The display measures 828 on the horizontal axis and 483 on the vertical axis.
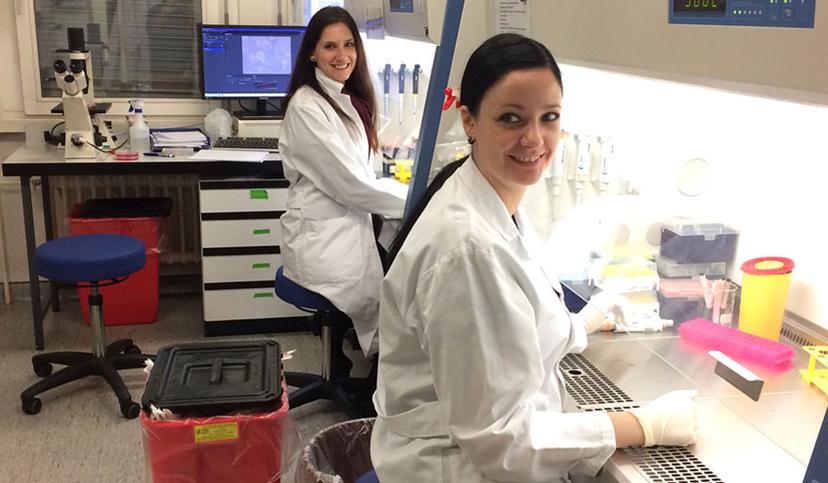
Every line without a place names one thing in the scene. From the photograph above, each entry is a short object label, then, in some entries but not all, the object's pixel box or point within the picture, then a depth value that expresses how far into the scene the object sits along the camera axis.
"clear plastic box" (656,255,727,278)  1.73
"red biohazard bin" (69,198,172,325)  3.61
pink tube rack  1.44
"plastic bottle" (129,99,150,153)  3.63
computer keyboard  3.61
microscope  3.34
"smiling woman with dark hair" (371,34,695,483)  1.14
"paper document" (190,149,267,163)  3.43
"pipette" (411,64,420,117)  3.35
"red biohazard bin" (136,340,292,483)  2.04
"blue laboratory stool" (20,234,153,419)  2.86
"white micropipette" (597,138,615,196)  2.01
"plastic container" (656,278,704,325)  1.68
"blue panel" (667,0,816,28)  1.00
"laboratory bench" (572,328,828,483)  1.12
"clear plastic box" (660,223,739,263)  1.72
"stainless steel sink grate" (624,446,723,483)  1.09
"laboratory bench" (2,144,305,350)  3.31
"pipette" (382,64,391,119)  3.62
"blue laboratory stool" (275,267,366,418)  2.74
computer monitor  3.80
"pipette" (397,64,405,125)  3.43
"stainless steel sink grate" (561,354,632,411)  1.33
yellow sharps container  1.53
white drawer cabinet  3.44
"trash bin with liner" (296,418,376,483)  1.94
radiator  3.99
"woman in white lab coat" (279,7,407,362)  2.66
